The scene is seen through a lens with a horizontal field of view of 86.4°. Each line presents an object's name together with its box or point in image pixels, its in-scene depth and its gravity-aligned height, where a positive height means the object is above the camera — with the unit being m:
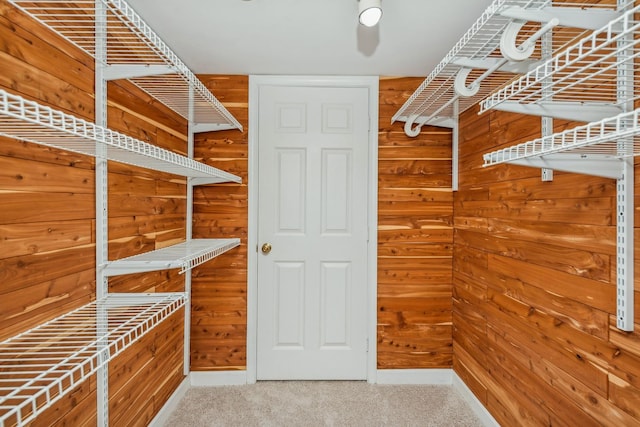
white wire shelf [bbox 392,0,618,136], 0.89 +0.61
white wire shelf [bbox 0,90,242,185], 0.69 +0.19
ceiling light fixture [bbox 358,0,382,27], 1.30 +0.78
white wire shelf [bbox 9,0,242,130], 1.11 +0.60
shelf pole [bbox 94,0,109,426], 1.39 -0.02
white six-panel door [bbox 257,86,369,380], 2.35 -0.15
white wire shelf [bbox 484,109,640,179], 0.92 +0.17
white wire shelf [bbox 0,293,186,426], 1.00 -0.42
